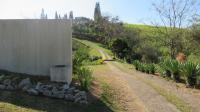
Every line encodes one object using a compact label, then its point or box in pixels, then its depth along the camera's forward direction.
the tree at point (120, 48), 18.27
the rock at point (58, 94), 4.24
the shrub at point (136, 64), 10.55
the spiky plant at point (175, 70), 7.31
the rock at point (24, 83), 4.36
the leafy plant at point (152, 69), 9.09
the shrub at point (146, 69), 9.37
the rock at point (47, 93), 4.24
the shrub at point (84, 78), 4.95
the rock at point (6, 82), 4.38
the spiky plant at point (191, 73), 6.54
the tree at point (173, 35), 16.19
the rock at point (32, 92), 4.21
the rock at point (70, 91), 4.36
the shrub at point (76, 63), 6.15
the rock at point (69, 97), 4.23
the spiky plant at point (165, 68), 7.78
